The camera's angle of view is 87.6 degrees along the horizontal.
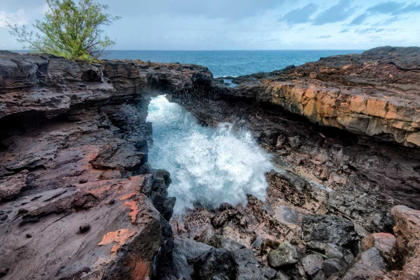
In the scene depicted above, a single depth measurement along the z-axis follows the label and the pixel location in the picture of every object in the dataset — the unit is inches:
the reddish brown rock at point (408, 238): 169.3
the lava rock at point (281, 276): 299.3
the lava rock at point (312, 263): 297.1
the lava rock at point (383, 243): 203.4
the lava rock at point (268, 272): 294.8
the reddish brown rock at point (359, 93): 404.5
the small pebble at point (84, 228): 166.1
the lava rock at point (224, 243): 332.2
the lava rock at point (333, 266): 284.5
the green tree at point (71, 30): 431.2
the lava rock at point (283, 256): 309.6
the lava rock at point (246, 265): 271.3
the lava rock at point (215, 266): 249.1
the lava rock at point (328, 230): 341.1
